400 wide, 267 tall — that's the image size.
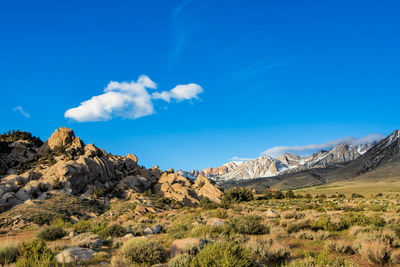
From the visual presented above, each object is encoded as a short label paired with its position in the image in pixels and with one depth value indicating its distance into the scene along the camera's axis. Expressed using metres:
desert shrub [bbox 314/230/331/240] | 13.87
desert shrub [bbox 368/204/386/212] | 27.91
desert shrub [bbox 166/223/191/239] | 15.73
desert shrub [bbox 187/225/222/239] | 13.97
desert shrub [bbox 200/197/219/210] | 38.25
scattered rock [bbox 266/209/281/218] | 24.42
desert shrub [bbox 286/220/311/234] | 16.05
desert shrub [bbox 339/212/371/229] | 17.00
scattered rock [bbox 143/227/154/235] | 19.36
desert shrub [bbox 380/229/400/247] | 11.70
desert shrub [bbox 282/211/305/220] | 23.14
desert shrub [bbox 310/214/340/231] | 16.12
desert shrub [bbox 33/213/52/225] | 33.41
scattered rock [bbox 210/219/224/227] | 18.14
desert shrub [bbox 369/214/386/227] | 16.93
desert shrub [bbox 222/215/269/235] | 16.11
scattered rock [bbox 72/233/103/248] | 12.87
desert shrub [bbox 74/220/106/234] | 22.17
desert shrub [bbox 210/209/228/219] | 25.88
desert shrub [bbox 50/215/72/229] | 26.59
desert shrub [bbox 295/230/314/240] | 14.34
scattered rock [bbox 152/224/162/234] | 20.03
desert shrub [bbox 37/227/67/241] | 16.61
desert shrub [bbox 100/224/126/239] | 17.53
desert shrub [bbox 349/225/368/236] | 14.71
